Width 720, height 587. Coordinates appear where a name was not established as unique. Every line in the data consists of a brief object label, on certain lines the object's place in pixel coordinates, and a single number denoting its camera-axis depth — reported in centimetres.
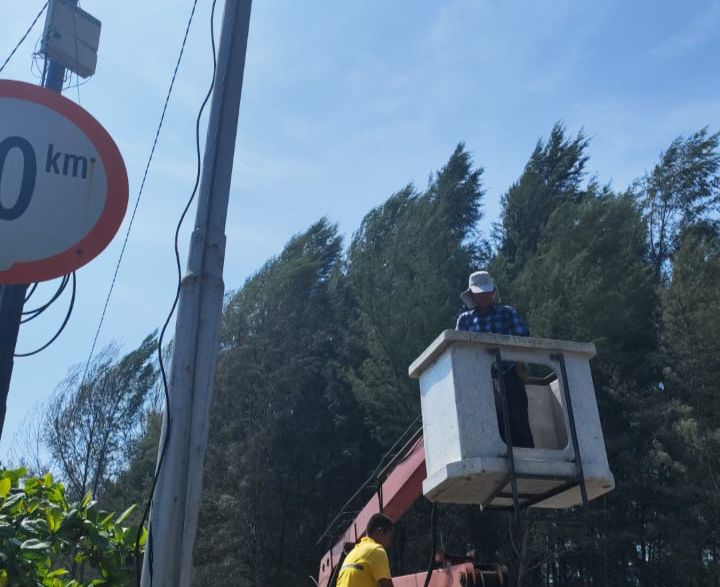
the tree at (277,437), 2577
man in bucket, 551
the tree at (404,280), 2395
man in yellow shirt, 502
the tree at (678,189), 2597
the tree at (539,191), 2788
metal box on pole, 402
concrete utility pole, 259
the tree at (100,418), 3039
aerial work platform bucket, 409
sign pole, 341
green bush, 317
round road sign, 313
